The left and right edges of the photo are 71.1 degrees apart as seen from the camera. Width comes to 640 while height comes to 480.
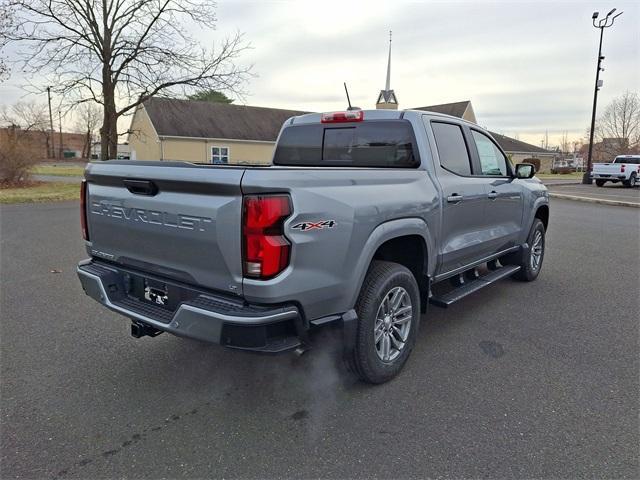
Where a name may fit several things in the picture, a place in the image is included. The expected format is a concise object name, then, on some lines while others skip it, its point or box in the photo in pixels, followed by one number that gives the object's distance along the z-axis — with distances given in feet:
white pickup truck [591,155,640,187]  80.89
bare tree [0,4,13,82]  53.31
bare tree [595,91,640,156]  153.79
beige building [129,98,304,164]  114.42
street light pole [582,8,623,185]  71.92
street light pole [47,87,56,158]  206.47
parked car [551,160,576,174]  165.37
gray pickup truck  7.93
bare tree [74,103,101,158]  183.32
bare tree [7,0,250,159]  56.95
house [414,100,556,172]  143.43
